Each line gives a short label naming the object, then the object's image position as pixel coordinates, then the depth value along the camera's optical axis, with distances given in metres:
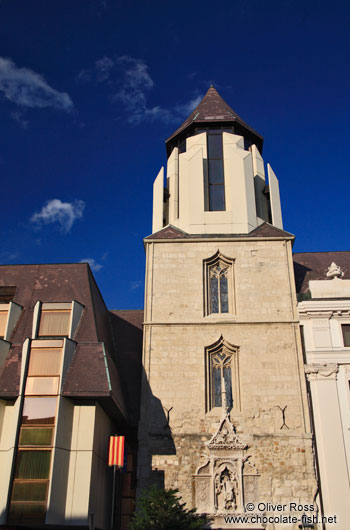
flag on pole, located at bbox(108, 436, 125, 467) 20.19
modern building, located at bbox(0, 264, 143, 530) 18.25
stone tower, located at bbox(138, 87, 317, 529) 21.12
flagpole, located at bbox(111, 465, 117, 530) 20.13
